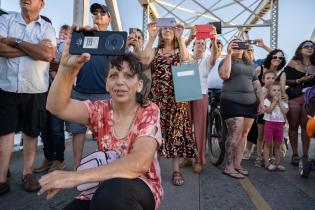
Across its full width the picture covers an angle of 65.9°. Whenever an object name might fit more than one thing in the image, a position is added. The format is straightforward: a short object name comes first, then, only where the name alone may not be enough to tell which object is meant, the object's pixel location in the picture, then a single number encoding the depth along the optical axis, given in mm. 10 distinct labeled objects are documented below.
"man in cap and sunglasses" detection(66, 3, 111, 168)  2521
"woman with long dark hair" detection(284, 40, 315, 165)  3410
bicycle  3205
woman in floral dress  2663
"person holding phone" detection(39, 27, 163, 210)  1017
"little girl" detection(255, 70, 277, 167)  3541
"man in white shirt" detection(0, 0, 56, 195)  2199
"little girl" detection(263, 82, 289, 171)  3288
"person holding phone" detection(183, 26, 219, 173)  2988
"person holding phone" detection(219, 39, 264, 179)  2922
